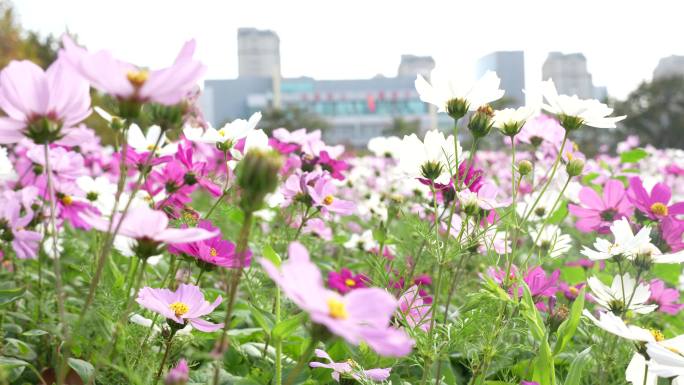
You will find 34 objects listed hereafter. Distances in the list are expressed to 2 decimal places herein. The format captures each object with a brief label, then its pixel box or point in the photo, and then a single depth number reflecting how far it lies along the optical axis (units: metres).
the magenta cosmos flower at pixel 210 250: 0.68
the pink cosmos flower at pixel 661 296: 1.06
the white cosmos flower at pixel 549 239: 1.00
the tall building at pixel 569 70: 53.97
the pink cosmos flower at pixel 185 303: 0.67
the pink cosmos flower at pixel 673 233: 0.88
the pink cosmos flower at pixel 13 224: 1.02
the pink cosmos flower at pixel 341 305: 0.34
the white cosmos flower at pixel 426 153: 0.80
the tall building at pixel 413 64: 55.01
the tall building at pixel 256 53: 55.00
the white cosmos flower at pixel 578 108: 0.76
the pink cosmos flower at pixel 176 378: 0.39
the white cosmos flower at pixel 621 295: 0.76
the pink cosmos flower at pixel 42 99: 0.49
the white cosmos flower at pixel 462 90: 0.74
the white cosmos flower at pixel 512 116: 0.78
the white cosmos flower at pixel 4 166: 0.94
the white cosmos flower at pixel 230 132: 0.83
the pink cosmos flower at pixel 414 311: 0.77
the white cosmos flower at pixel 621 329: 0.56
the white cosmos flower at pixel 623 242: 0.77
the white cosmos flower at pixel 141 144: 0.93
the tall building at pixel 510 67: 49.09
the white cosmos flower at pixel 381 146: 2.05
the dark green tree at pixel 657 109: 20.91
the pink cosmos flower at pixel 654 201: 0.92
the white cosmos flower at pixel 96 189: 1.27
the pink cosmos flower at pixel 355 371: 0.70
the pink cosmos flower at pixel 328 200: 0.95
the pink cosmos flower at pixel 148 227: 0.44
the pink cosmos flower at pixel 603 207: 1.06
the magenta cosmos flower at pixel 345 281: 1.11
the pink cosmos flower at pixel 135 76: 0.43
